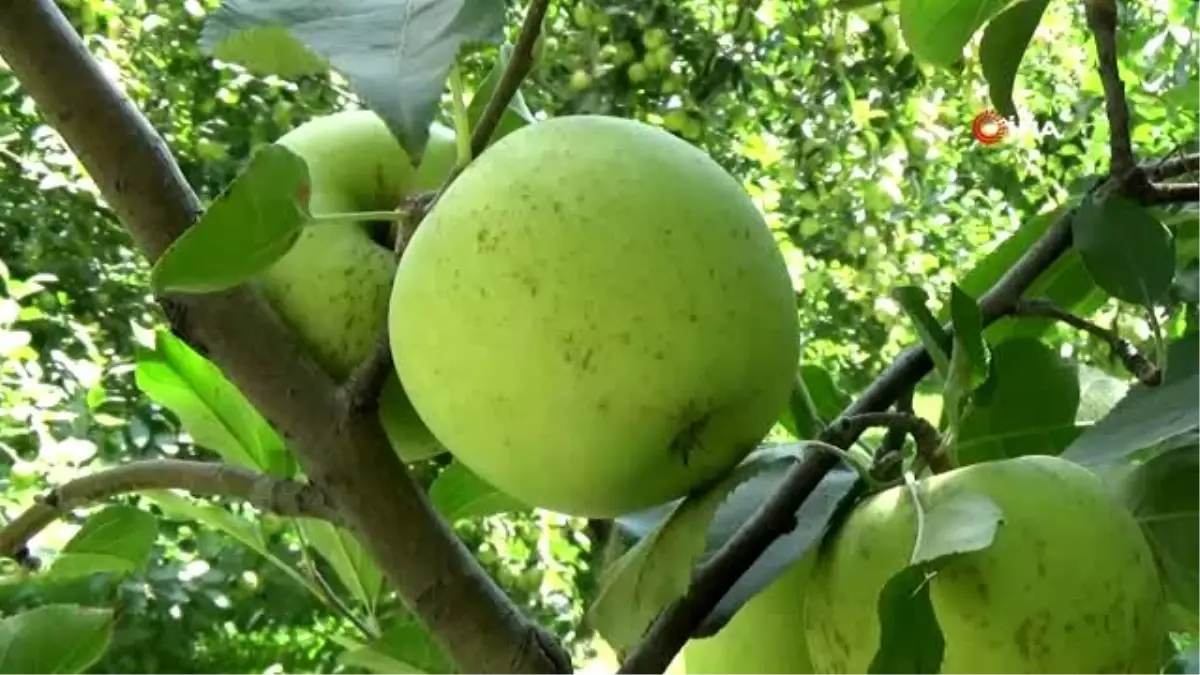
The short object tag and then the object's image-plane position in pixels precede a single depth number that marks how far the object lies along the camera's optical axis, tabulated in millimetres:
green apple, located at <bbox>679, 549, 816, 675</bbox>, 454
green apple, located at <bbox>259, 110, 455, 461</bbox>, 515
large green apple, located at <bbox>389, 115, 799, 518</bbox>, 386
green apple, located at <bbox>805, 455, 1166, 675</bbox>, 378
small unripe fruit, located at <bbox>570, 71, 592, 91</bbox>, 1868
